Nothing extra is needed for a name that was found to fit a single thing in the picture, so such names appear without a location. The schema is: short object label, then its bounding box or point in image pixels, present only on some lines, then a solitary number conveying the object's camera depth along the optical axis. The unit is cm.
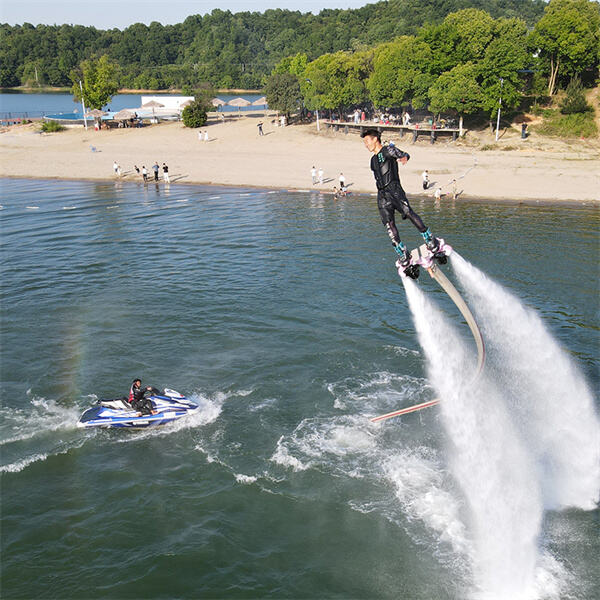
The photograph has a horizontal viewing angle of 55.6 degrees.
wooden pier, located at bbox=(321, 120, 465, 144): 8850
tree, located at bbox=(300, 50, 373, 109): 9950
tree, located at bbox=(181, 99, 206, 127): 11150
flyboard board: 1656
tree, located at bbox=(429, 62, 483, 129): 8250
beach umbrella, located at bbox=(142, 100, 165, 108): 12168
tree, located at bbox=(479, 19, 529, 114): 8219
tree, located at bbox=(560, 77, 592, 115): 8669
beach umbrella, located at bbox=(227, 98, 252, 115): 11606
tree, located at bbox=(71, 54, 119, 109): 11431
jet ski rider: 2572
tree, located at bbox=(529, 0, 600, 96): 8631
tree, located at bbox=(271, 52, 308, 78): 12788
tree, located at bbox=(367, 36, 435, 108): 8988
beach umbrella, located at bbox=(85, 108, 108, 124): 11169
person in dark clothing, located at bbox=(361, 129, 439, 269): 1539
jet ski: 2586
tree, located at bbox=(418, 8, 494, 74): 8506
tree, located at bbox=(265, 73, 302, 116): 10862
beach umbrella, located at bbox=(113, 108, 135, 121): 11369
